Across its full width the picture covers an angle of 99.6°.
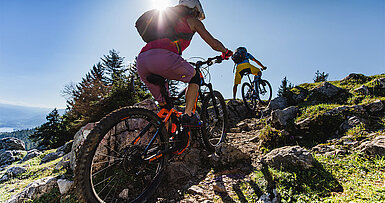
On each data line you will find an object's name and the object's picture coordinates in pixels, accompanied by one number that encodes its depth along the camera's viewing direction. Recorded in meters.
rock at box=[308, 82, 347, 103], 4.73
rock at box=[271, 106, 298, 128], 3.97
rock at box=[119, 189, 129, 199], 2.43
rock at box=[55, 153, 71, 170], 3.78
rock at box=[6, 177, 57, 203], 2.72
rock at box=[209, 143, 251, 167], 3.11
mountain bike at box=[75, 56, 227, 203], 1.73
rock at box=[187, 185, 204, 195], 2.43
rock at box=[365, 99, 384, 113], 3.23
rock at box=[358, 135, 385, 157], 2.23
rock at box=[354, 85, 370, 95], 4.29
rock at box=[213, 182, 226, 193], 2.40
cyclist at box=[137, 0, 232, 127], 2.33
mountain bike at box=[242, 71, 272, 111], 8.00
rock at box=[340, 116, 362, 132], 3.02
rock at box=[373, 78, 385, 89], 4.30
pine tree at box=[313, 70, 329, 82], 24.10
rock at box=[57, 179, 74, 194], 2.70
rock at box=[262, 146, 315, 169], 2.35
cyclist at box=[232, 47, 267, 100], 7.95
